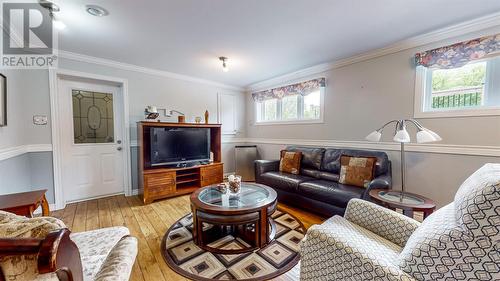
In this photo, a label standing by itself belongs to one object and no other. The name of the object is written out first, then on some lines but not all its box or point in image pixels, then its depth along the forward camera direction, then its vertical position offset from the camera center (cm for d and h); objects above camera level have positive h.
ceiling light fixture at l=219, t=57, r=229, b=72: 298 +109
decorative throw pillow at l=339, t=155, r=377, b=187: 241 -50
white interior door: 296 -12
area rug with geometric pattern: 154 -110
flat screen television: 320 -25
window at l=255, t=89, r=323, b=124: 359 +46
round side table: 167 -63
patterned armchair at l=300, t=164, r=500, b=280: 68 -51
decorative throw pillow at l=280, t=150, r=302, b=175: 316 -51
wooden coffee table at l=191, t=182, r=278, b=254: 173 -76
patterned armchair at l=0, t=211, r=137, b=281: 54 -36
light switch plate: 261 +15
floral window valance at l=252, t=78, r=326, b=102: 342 +80
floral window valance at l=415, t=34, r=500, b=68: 196 +84
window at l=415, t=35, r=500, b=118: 200 +58
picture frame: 189 +30
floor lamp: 176 -5
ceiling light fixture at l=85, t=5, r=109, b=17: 175 +111
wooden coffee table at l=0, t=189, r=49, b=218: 152 -57
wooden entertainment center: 303 -75
